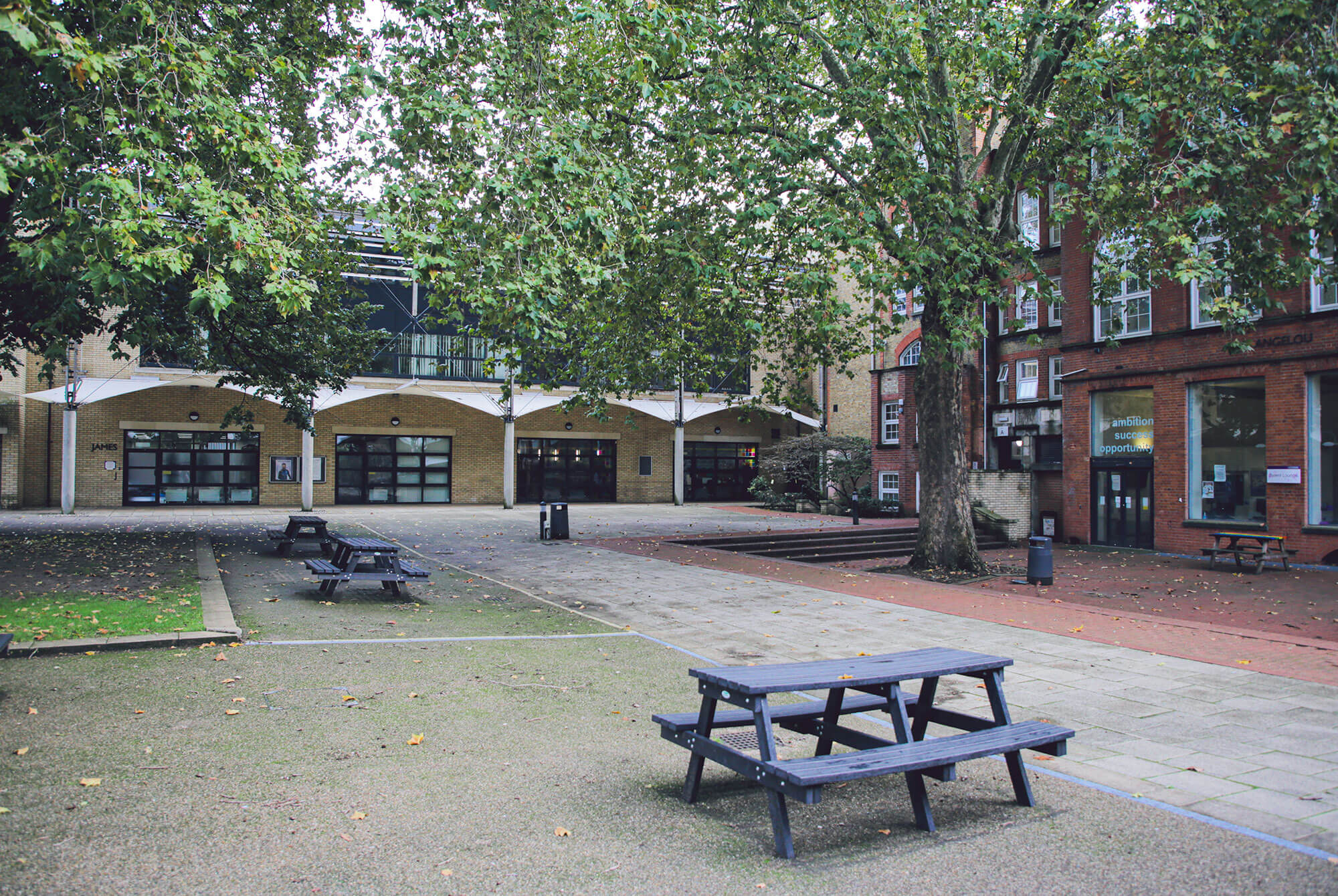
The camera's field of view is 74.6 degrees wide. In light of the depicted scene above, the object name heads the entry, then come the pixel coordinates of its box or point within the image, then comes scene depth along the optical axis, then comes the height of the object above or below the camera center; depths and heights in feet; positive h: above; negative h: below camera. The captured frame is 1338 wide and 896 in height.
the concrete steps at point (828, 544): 59.98 -5.26
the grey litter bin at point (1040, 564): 43.98 -4.58
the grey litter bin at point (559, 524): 63.67 -3.92
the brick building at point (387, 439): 88.53 +3.45
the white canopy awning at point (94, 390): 83.61 +7.30
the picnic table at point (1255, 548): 51.16 -4.39
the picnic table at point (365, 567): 32.81 -3.87
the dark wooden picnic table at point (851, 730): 12.10 -4.06
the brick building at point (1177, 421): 53.72 +3.79
